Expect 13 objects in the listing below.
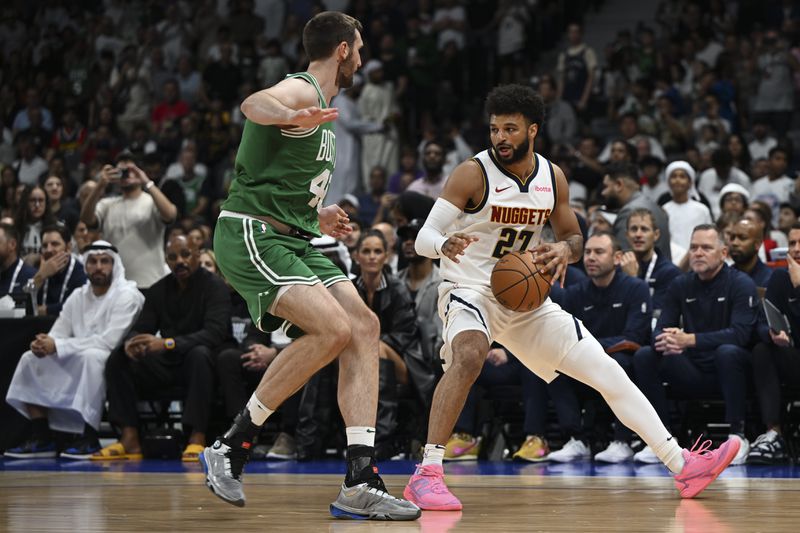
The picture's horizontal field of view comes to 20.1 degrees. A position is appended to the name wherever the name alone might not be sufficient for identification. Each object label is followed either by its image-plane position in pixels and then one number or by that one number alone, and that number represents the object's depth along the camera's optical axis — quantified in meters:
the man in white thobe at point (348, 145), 29.82
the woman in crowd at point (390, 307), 17.35
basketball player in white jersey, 11.03
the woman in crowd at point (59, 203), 24.04
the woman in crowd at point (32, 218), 22.67
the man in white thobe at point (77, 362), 17.99
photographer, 20.19
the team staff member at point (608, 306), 16.50
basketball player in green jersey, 9.73
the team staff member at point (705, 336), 15.76
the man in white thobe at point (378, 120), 29.93
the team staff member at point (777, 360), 15.35
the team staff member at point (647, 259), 17.63
